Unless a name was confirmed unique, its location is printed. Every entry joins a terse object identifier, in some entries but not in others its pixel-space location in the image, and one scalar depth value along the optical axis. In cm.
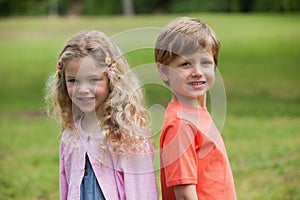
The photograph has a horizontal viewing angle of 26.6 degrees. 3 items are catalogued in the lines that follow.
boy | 245
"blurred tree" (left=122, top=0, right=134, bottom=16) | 3152
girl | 270
